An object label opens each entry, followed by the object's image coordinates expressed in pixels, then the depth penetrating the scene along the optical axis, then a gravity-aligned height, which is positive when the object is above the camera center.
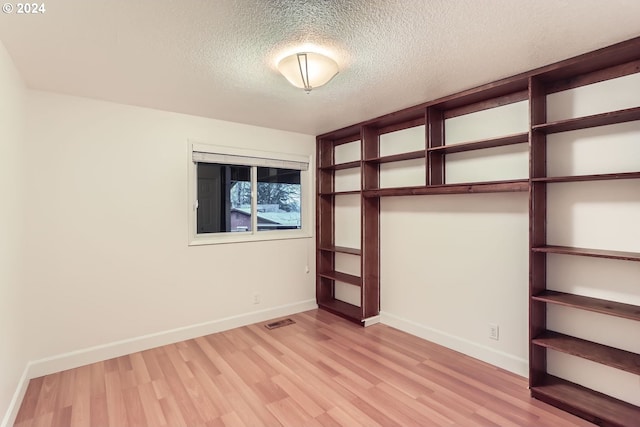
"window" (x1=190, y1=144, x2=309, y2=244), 3.52 +0.24
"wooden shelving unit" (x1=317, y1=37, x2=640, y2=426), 1.96 +0.27
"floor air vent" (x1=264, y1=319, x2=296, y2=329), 3.66 -1.30
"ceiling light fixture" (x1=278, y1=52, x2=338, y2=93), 1.97 +0.95
